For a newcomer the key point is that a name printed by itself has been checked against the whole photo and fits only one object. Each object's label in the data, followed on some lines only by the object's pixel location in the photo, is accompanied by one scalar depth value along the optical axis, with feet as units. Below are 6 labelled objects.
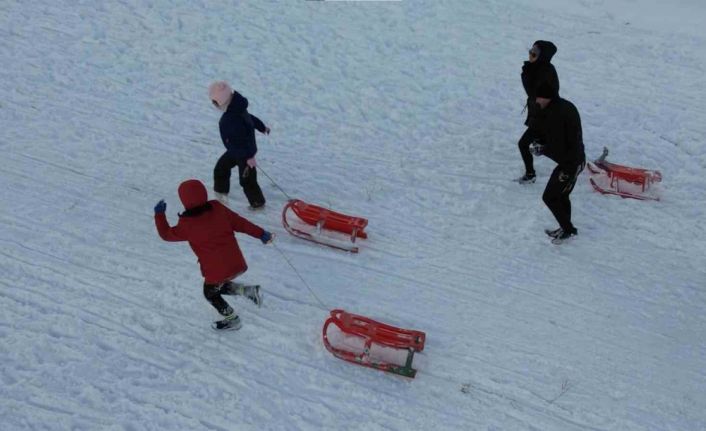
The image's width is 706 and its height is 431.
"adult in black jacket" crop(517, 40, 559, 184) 43.04
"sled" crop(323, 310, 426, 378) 34.78
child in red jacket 32.94
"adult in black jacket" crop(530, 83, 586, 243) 39.58
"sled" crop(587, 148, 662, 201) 48.08
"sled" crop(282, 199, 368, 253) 43.55
